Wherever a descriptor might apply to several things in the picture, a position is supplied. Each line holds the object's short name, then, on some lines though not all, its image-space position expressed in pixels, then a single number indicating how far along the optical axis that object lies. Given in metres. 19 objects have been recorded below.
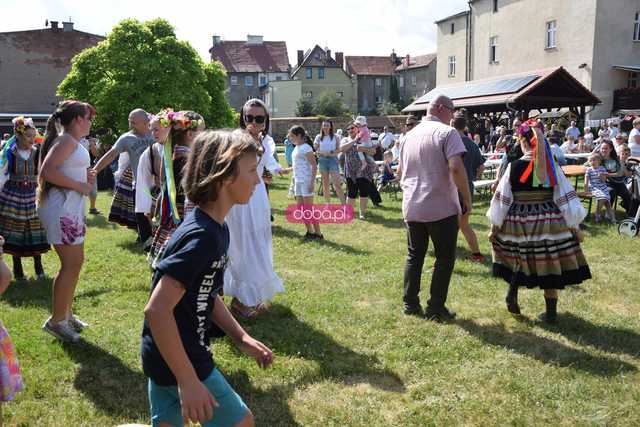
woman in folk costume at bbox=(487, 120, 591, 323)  4.59
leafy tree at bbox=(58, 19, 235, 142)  25.16
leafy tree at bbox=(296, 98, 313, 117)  59.84
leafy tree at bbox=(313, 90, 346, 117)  58.34
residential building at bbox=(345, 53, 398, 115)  71.31
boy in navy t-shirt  1.76
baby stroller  8.42
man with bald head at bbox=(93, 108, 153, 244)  7.24
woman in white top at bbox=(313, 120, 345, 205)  10.58
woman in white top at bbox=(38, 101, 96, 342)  4.04
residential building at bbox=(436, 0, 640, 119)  27.72
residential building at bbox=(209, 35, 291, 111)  67.19
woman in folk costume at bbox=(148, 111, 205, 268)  4.03
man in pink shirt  4.72
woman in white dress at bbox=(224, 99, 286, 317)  4.69
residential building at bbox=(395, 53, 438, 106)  66.94
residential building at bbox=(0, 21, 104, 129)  40.50
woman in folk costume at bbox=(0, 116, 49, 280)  6.13
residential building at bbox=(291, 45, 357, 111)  67.44
